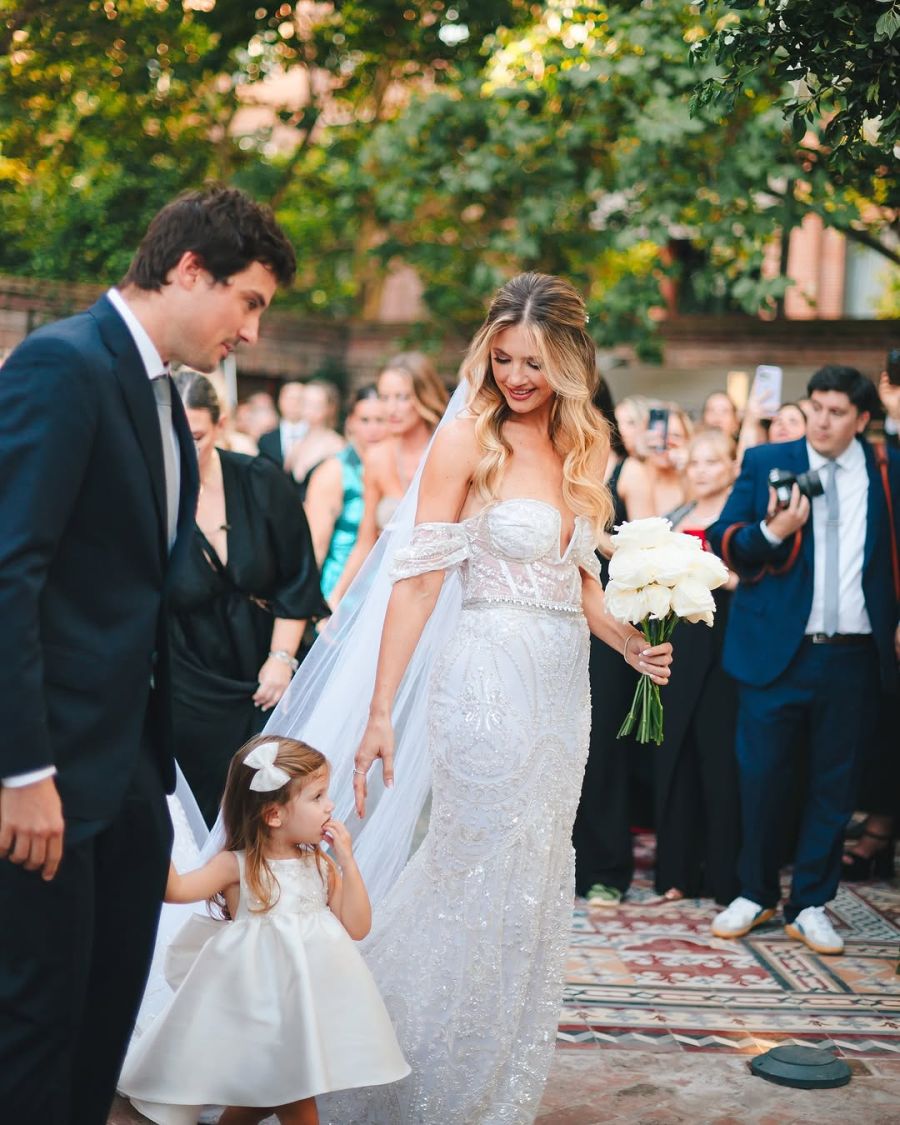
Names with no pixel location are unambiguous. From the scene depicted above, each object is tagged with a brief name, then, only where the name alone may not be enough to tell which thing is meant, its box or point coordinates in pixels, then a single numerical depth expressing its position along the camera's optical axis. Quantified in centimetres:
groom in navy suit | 257
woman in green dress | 818
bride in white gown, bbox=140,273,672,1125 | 397
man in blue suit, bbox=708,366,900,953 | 607
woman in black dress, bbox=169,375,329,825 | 518
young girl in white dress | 369
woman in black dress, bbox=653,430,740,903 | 677
